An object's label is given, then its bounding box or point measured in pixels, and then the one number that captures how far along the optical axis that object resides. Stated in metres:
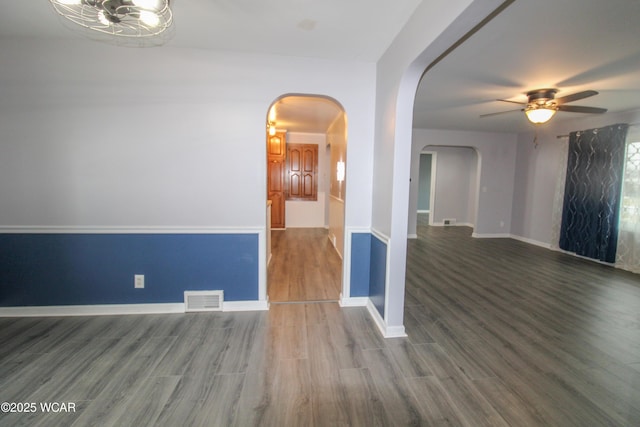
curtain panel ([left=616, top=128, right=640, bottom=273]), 4.16
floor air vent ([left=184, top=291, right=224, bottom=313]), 2.73
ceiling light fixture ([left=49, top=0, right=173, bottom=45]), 1.42
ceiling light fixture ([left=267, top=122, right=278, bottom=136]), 5.99
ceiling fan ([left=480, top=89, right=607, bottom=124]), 3.27
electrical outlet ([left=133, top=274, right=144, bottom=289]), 2.68
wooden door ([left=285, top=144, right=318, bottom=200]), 7.22
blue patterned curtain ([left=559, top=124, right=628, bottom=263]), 4.41
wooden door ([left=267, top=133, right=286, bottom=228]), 6.75
